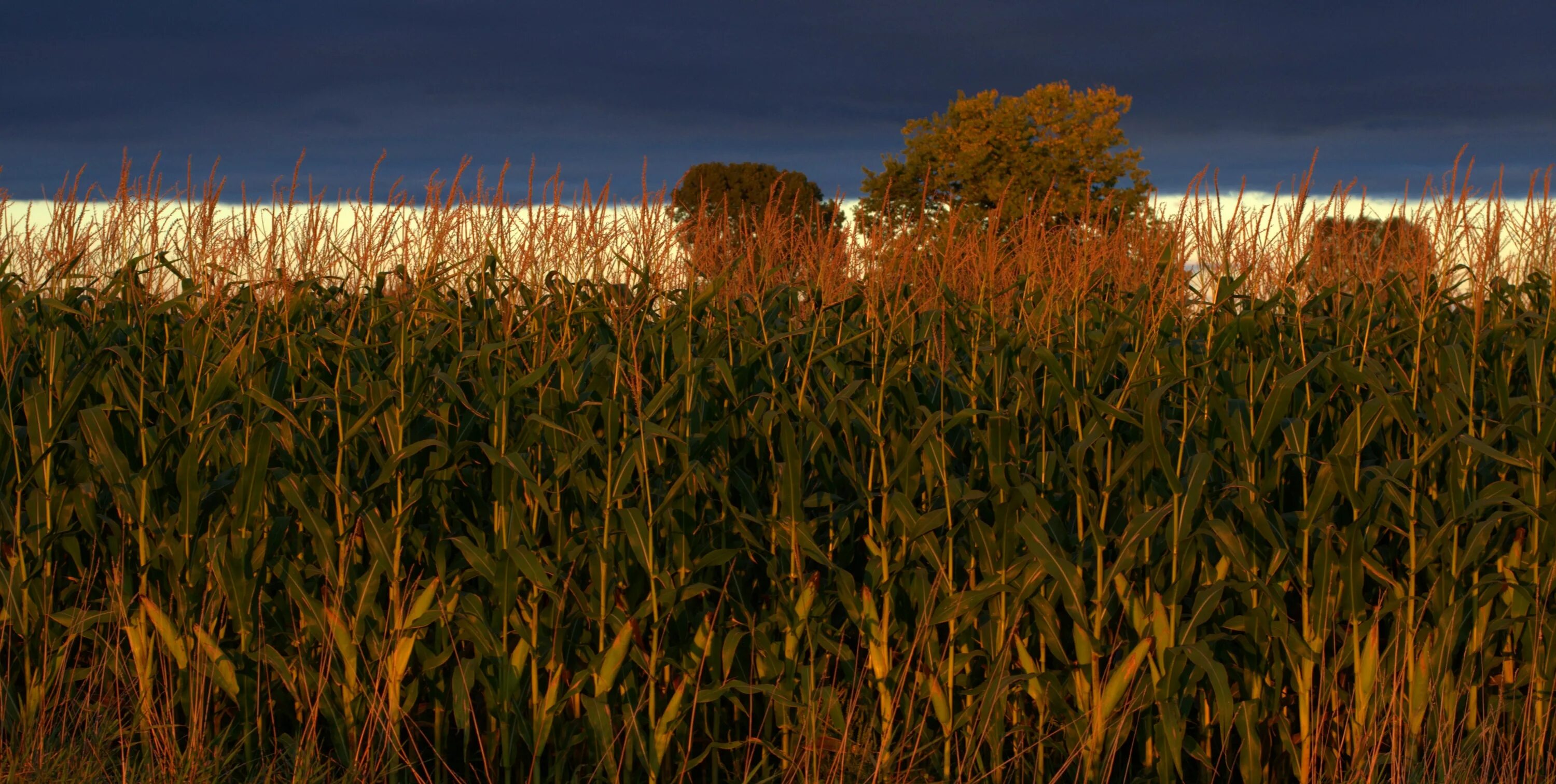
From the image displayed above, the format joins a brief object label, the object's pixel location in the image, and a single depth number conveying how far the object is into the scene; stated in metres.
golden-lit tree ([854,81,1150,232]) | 38.56
